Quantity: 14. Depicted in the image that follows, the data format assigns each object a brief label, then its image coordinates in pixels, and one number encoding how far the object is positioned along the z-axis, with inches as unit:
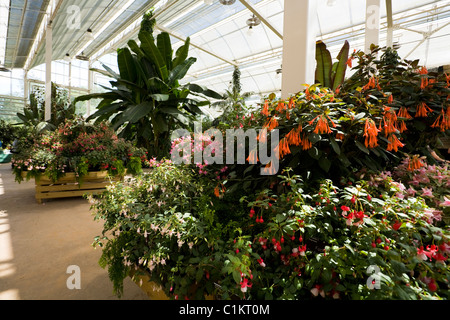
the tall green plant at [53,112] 235.5
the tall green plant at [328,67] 77.7
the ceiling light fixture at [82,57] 532.0
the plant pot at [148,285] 45.7
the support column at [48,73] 230.4
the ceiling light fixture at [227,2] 196.5
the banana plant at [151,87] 150.3
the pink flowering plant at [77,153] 142.8
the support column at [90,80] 588.3
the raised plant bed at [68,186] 145.1
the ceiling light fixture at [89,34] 270.4
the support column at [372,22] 103.5
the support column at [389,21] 166.2
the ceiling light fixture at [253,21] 263.2
